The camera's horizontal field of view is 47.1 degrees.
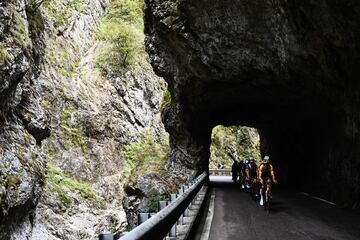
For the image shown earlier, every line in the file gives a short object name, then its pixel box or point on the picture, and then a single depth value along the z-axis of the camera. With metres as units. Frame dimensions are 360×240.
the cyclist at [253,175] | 18.39
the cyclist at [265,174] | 14.64
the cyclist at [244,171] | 24.55
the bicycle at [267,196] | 14.23
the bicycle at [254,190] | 17.67
